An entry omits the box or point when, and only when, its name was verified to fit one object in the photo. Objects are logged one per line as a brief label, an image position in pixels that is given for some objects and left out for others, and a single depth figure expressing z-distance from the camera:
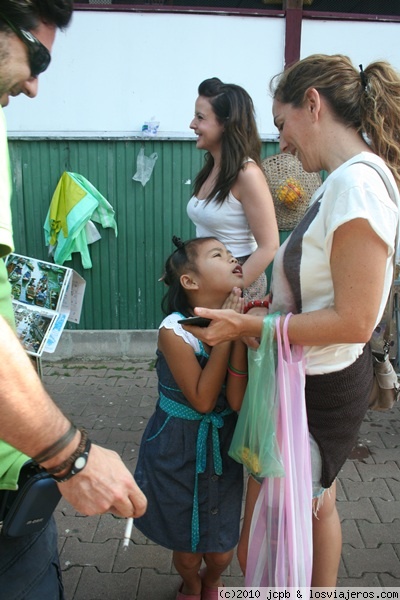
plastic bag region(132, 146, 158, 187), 5.23
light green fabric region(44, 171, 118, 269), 5.10
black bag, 1.38
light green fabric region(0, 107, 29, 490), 1.21
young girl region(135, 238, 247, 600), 2.02
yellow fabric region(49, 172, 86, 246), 5.13
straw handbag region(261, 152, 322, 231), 4.14
